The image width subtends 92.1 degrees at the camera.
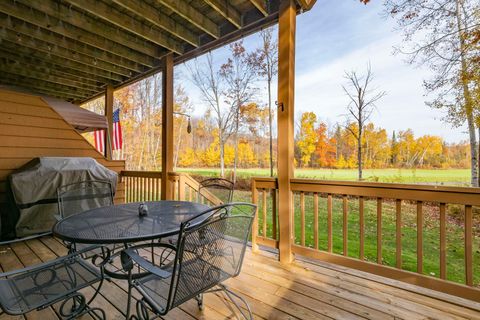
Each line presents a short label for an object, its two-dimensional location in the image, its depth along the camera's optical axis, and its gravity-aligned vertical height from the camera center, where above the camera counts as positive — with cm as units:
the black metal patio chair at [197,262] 116 -57
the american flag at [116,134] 643 +70
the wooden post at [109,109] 569 +125
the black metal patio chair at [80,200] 232 -51
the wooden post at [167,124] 405 +61
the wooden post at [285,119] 266 +48
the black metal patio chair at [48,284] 121 -76
